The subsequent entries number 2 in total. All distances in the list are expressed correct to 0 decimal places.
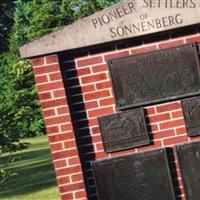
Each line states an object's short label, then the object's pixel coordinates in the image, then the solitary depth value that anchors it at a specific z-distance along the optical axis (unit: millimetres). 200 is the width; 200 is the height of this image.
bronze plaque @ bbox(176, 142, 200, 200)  5488
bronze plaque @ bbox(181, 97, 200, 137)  5512
